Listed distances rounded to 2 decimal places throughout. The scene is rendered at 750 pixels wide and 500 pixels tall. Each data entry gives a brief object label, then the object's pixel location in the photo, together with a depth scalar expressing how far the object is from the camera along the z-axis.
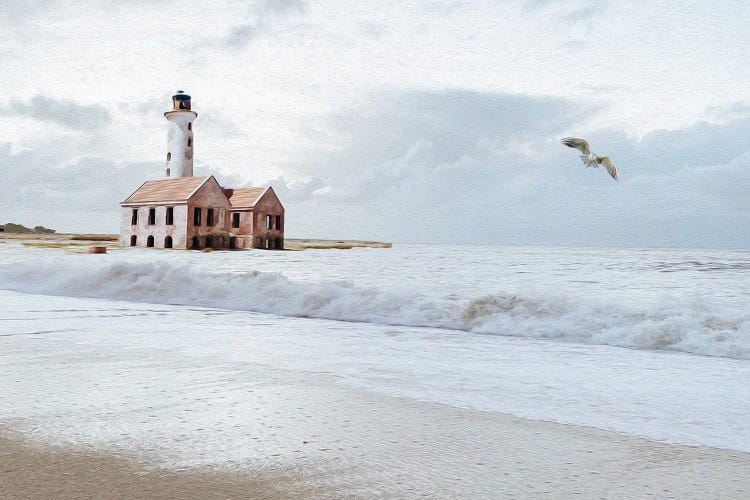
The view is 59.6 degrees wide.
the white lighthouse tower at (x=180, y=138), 51.59
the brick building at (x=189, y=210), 44.72
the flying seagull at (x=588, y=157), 10.91
